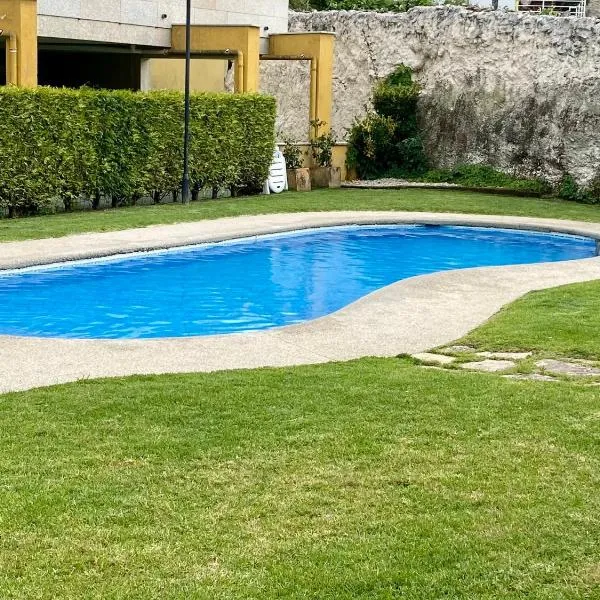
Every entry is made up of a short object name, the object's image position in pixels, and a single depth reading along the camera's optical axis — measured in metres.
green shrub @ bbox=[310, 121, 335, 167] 24.09
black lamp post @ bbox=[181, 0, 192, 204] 18.75
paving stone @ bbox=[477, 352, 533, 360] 8.13
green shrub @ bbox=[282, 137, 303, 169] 23.45
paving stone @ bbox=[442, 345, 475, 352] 8.52
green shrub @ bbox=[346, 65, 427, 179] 24.94
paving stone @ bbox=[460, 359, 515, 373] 7.77
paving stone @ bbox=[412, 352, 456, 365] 8.08
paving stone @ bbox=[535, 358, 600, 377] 7.54
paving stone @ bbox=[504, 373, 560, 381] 7.36
